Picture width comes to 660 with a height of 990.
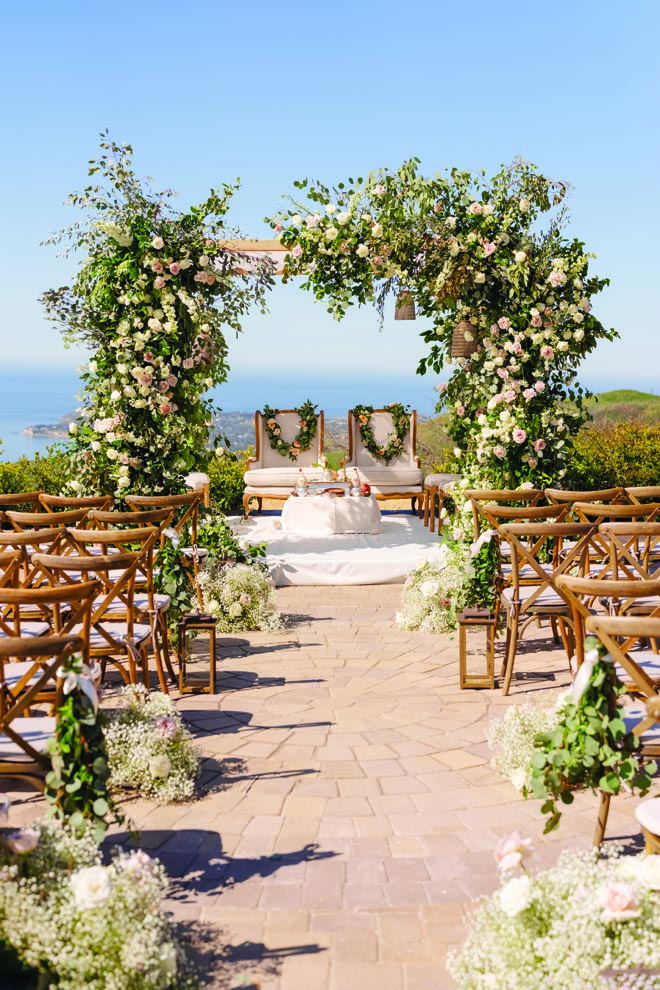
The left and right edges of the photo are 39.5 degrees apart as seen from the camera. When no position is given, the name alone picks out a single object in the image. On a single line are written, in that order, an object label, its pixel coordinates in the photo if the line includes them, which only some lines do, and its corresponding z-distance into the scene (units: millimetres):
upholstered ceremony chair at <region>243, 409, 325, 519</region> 11336
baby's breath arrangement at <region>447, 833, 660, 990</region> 2074
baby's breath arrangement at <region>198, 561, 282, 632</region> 6453
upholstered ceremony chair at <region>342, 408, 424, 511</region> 11352
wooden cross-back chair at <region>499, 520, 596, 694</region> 4738
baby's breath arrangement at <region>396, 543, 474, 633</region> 6316
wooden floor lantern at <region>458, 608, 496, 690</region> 5020
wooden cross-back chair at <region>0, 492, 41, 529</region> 6223
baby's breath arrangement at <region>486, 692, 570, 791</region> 3809
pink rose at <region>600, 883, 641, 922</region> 2061
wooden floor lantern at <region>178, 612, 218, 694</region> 5043
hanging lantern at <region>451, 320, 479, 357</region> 7754
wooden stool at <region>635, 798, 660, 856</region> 2451
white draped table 9578
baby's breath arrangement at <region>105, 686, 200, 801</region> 3648
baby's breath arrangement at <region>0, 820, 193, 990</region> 2168
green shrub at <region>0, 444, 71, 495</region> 9492
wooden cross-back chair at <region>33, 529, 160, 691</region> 3875
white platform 8242
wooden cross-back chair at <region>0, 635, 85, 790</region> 2590
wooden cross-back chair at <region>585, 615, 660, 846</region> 2652
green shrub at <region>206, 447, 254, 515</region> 12169
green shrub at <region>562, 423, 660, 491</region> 9711
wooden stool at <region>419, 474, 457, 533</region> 10370
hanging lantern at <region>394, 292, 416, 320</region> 8203
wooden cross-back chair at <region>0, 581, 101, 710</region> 3012
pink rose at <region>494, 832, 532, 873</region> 2250
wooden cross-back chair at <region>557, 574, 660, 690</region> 3057
